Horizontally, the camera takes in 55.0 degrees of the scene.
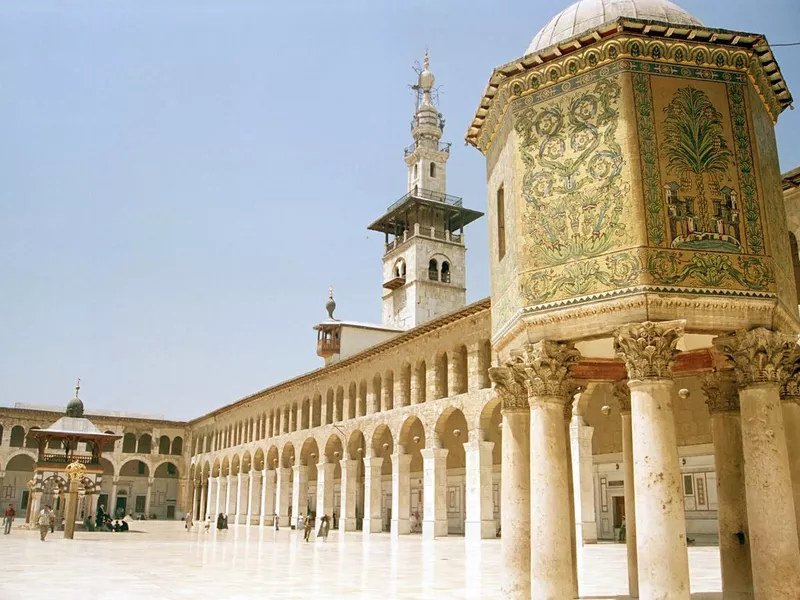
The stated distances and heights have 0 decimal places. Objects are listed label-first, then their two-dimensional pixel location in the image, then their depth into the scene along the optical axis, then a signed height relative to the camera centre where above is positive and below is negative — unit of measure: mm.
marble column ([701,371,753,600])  7816 +18
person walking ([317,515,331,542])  26406 -1376
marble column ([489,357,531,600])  7391 +56
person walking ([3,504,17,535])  29656 -1267
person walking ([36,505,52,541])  24828 -1199
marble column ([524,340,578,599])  6895 +155
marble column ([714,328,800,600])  6426 +268
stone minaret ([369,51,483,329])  47625 +15290
